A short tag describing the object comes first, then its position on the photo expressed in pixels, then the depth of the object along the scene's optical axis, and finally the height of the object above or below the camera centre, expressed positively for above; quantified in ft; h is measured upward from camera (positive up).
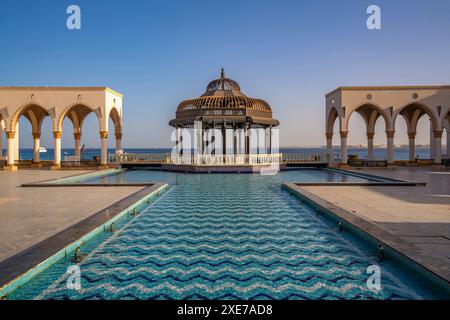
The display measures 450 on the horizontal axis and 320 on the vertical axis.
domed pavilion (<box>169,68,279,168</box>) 64.23 +6.99
